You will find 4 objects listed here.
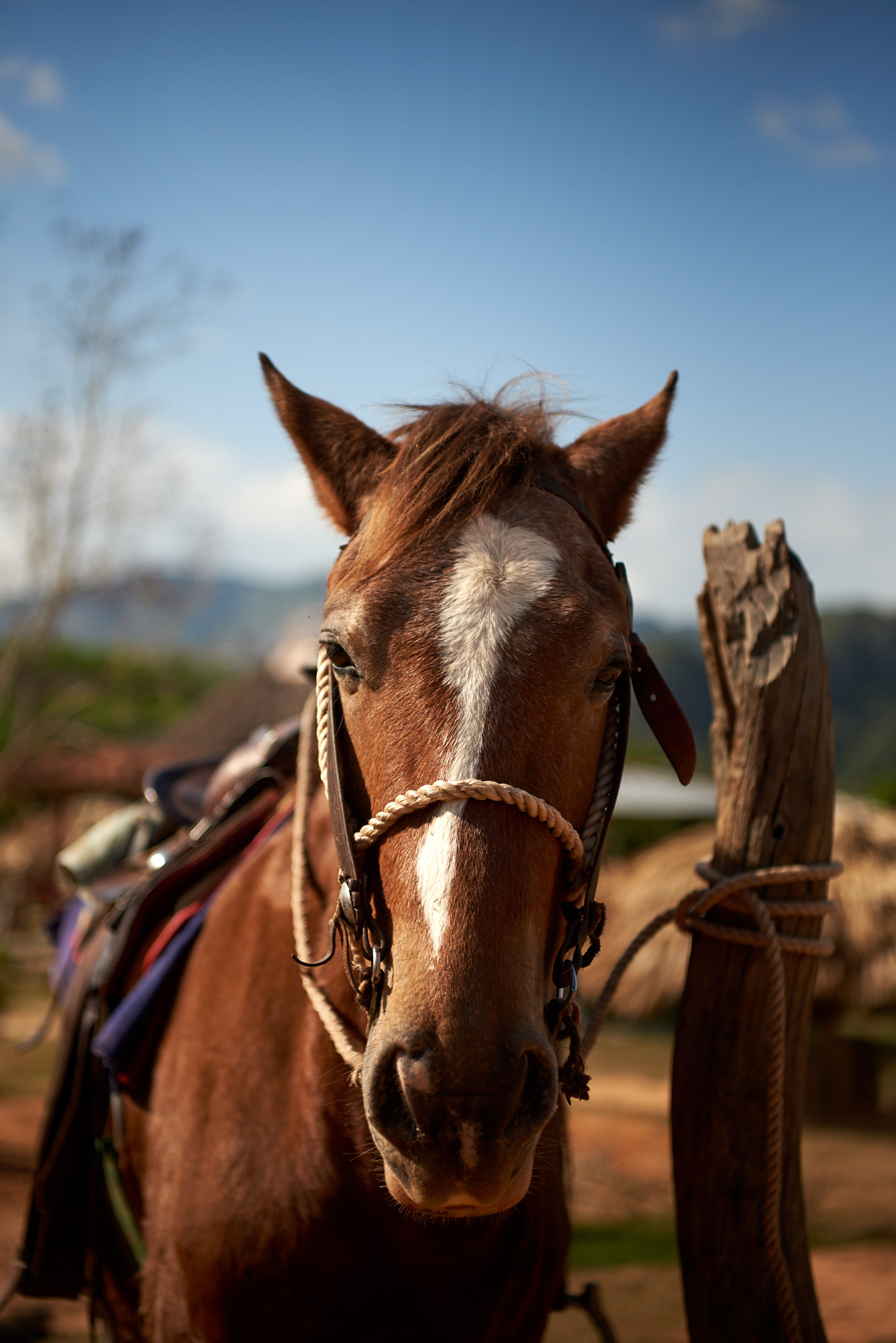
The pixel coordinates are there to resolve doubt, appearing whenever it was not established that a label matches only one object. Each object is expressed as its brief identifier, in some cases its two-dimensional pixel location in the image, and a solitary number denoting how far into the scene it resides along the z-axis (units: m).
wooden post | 1.97
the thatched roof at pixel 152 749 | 14.70
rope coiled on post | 1.96
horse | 1.23
